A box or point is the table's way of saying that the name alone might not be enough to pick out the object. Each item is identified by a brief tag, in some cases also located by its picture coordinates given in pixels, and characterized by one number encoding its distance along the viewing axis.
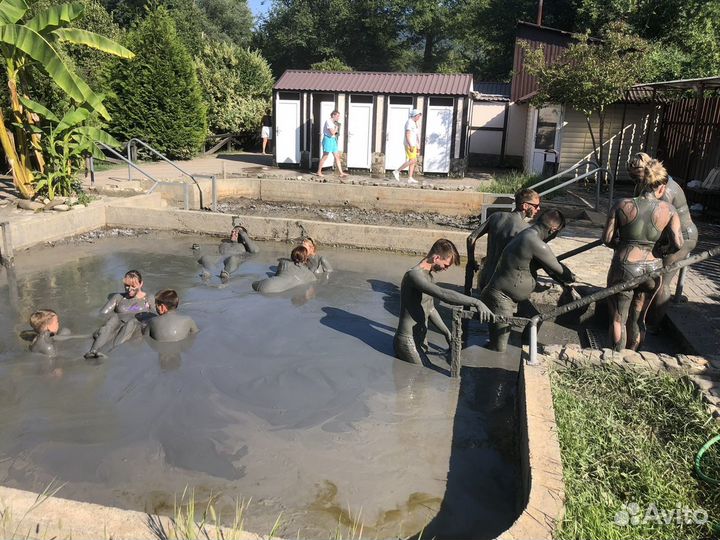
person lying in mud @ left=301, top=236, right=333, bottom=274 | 10.53
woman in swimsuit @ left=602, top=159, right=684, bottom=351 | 6.36
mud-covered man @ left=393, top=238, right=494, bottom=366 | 6.34
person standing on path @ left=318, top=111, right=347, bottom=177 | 18.72
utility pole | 26.86
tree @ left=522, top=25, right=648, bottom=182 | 16.45
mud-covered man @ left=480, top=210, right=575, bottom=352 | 6.71
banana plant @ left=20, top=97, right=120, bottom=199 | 13.14
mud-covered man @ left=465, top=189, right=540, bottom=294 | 7.69
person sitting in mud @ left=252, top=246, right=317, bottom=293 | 9.78
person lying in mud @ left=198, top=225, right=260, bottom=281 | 10.69
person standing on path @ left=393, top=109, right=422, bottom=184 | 18.47
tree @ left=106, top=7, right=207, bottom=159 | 22.27
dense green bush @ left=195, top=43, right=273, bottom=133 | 27.31
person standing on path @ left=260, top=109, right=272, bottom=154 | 26.50
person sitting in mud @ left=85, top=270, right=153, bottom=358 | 7.36
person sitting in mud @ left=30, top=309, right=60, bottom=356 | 7.19
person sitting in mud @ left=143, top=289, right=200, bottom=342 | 7.62
